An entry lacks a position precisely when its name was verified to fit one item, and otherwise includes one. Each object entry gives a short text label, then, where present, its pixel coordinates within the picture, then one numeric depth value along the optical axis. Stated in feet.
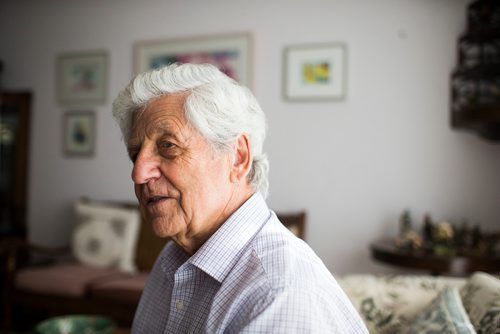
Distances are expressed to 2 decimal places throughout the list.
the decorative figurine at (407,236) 9.20
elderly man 2.97
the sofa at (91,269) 10.48
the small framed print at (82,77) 13.96
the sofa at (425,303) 3.73
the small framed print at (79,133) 14.05
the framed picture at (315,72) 11.47
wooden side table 8.26
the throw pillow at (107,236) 12.01
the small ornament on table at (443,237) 9.03
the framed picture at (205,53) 12.37
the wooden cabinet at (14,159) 14.58
